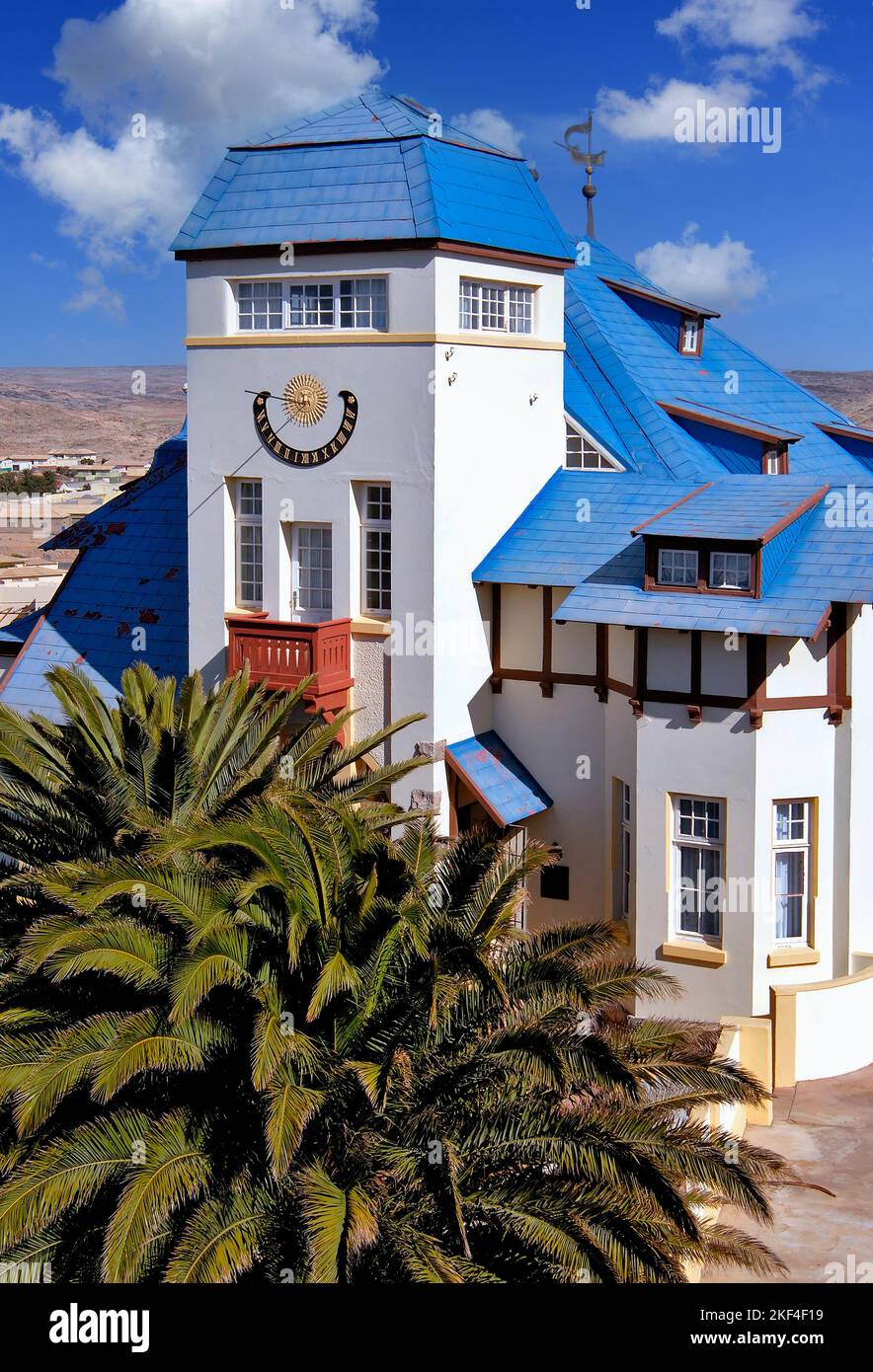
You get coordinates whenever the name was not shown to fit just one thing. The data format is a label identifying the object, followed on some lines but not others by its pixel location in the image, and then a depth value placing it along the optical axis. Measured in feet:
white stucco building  75.87
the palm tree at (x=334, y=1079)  43.73
